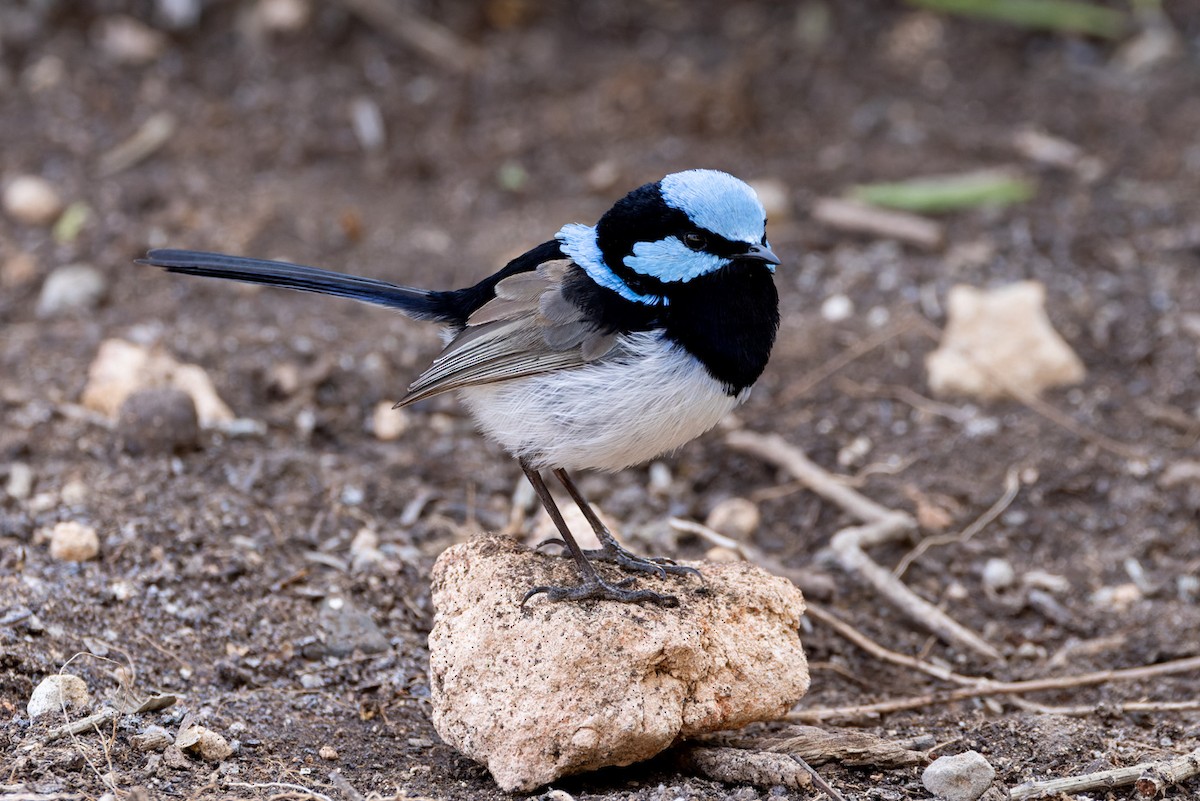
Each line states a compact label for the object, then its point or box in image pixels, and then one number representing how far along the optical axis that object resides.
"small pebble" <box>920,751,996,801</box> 6.78
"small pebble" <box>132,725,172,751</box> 6.96
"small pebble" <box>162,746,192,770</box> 6.83
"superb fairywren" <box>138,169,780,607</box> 7.78
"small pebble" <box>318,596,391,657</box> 8.58
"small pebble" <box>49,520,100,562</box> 8.70
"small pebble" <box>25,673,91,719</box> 7.13
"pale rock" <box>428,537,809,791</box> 6.97
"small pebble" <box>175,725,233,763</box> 6.98
